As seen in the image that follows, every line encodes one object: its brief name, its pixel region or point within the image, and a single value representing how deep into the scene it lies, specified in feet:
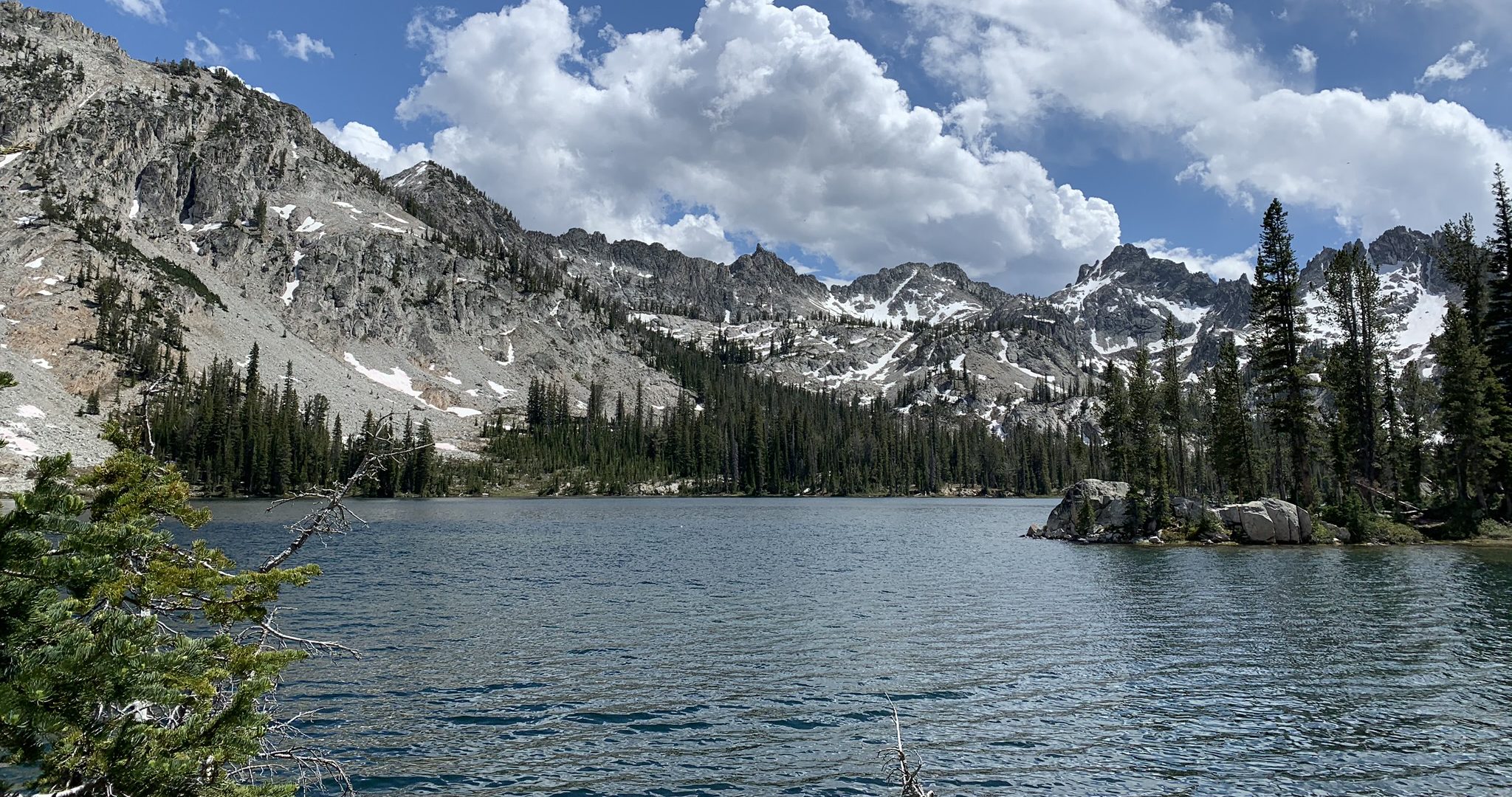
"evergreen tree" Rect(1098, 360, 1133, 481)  254.68
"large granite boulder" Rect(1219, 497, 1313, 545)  178.70
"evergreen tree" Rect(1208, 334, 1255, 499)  223.10
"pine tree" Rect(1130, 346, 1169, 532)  201.05
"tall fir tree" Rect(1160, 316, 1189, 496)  235.20
